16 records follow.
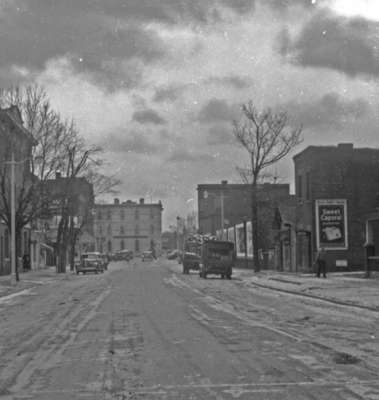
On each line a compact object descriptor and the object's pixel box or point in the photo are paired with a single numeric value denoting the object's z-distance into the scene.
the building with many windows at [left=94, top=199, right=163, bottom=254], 180.50
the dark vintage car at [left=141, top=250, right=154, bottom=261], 119.04
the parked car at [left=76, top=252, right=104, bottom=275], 62.03
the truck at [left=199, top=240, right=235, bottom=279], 47.00
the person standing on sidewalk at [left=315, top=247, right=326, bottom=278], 39.34
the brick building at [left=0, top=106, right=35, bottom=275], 41.50
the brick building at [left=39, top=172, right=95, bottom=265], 47.97
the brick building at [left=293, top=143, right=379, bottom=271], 45.62
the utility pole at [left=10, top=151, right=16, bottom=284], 38.16
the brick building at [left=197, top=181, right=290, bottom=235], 125.06
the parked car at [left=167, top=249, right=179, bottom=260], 127.97
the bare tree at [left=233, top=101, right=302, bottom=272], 49.28
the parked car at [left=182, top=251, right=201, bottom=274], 56.28
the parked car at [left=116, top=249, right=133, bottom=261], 136.20
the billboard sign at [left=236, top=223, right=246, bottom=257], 69.00
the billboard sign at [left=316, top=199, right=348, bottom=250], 45.75
